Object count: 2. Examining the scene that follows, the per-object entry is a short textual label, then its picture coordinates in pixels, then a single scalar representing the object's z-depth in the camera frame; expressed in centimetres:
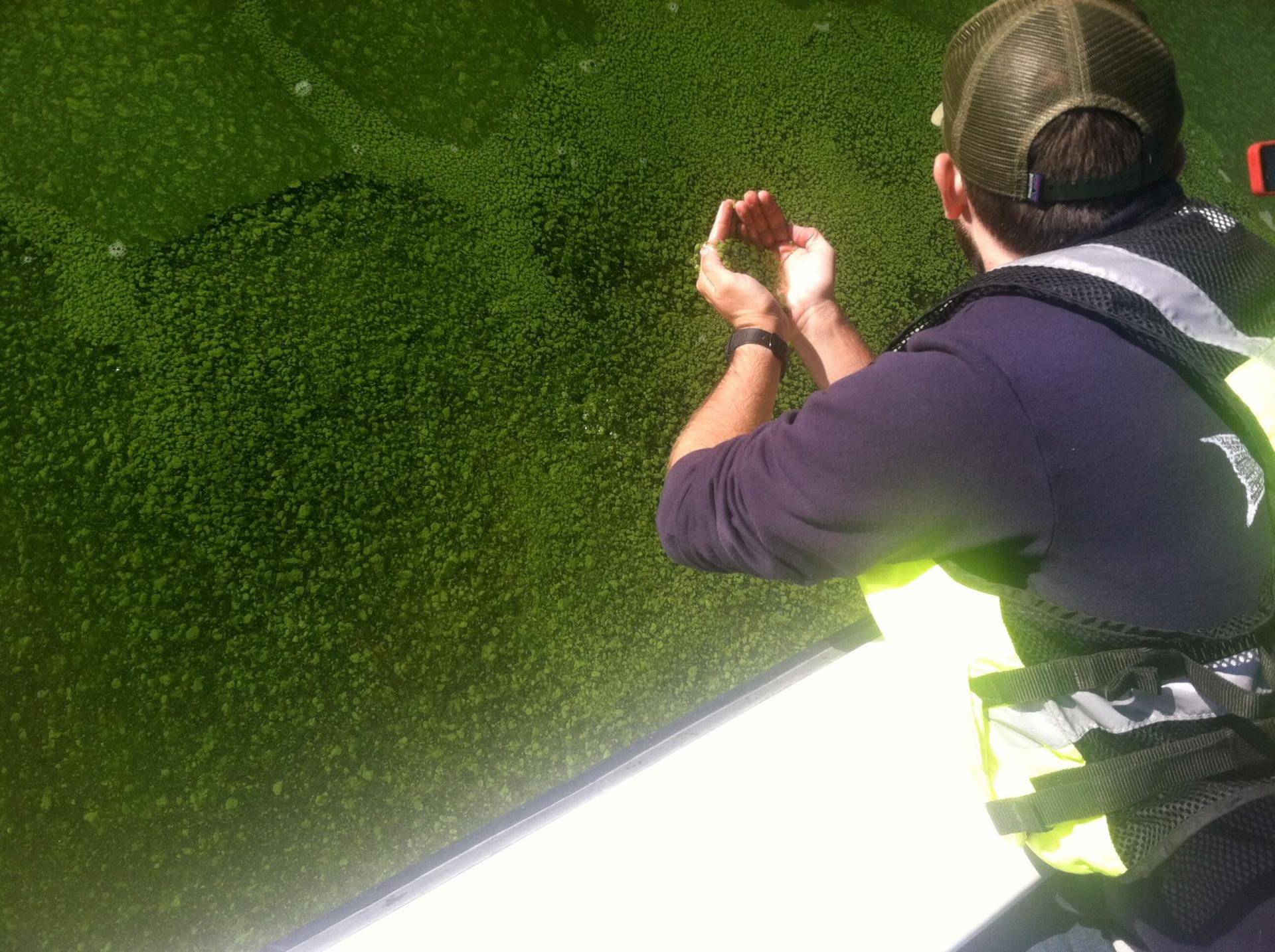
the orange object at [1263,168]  110
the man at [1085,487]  55
